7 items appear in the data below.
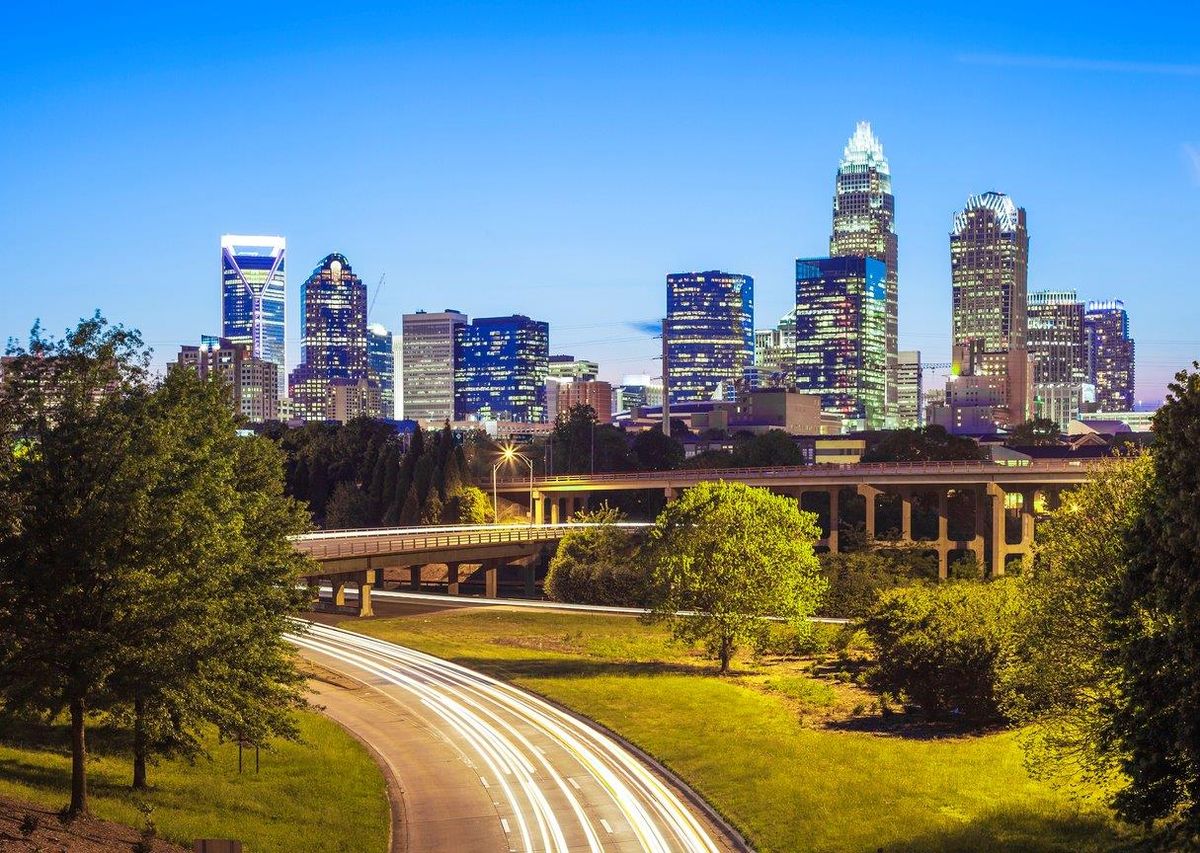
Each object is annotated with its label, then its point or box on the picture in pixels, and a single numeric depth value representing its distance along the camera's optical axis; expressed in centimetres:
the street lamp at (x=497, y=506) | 14354
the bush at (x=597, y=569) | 11025
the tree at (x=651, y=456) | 19875
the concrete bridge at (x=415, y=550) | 9656
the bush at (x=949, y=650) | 5672
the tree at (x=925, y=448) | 17675
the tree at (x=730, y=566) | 7119
